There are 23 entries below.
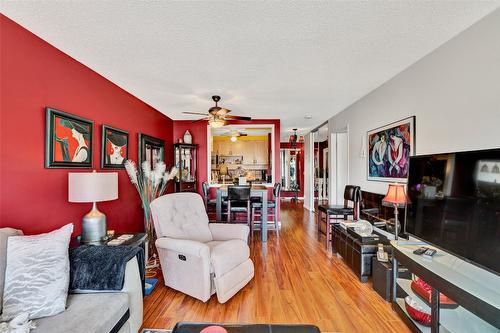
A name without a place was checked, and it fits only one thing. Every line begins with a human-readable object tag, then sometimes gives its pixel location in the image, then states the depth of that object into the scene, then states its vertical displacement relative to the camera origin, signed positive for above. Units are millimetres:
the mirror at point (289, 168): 9859 -116
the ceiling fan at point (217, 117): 3416 +725
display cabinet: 5203 -24
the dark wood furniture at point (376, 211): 2936 -627
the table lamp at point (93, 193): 2020 -252
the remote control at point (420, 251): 1858 -677
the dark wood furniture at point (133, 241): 2141 -743
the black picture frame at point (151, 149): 3902 +284
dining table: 4129 -645
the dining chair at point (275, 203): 4643 -757
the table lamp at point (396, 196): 2338 -303
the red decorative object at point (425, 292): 1591 -940
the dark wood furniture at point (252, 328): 1271 -897
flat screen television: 1321 -254
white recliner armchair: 2162 -851
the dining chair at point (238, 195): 4109 -523
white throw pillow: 1327 -669
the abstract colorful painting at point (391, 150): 2801 +205
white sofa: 1271 -870
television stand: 1264 -742
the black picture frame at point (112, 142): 2943 +313
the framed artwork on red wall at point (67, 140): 2156 +247
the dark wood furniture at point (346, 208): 3744 -746
